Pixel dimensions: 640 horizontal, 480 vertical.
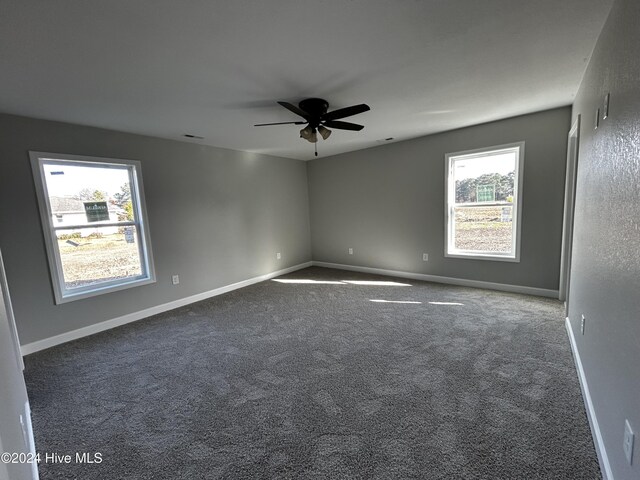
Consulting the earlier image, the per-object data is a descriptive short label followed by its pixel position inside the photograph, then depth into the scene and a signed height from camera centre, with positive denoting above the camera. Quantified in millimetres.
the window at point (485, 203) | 3842 -74
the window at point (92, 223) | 3033 -55
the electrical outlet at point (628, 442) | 1070 -988
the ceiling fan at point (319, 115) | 2530 +859
